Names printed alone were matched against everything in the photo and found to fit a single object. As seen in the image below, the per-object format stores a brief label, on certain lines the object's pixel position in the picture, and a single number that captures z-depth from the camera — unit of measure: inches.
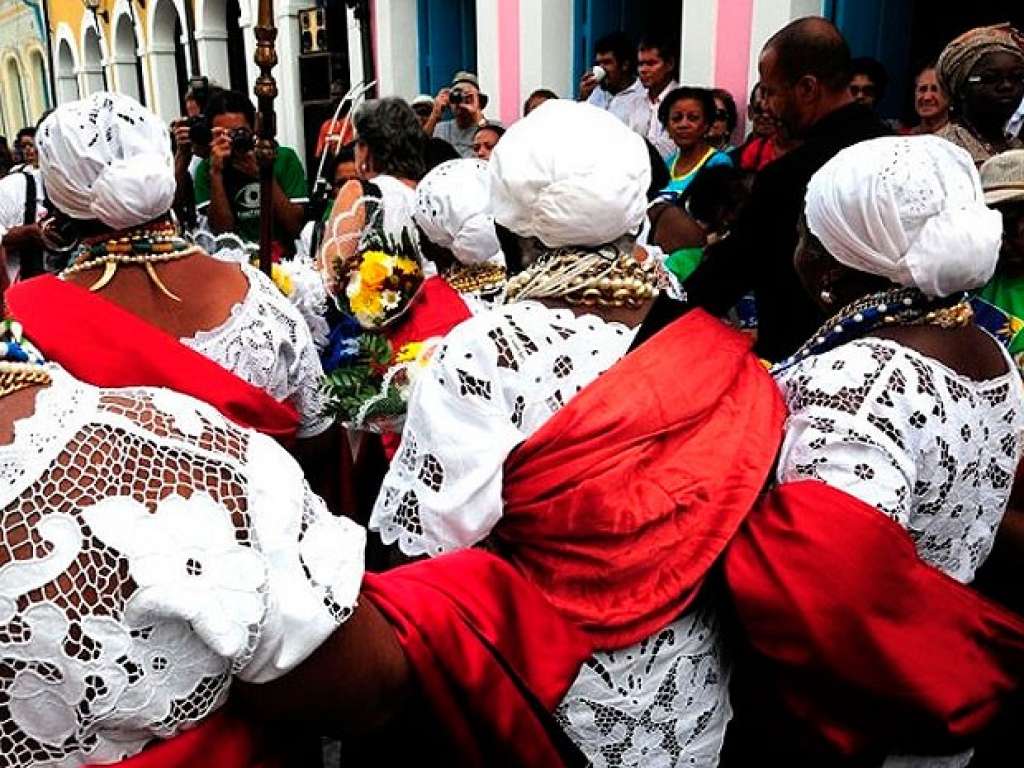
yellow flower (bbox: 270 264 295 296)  119.0
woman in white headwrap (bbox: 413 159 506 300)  111.0
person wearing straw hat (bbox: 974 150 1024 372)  96.0
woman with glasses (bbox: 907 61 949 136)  186.5
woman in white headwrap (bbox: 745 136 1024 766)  57.1
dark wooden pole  121.2
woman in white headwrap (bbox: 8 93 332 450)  80.3
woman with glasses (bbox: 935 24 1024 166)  124.6
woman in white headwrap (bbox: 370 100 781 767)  57.4
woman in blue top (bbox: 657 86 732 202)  198.7
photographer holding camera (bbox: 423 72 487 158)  299.9
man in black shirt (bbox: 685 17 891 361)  108.5
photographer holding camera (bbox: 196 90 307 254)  176.2
